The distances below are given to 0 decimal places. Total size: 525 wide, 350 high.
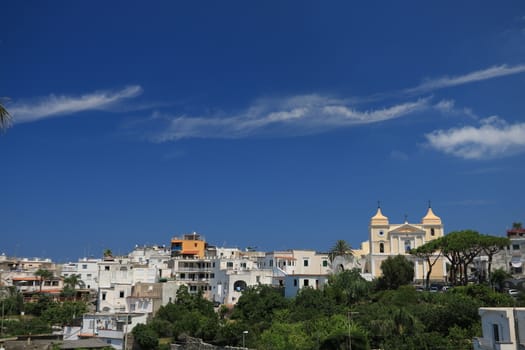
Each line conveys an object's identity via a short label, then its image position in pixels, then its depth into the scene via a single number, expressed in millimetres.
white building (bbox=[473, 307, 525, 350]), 25766
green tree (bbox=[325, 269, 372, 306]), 55438
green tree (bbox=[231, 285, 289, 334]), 54375
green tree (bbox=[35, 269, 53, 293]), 80425
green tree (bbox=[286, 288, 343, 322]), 49781
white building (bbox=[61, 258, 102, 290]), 86875
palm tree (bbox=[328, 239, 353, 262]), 74000
